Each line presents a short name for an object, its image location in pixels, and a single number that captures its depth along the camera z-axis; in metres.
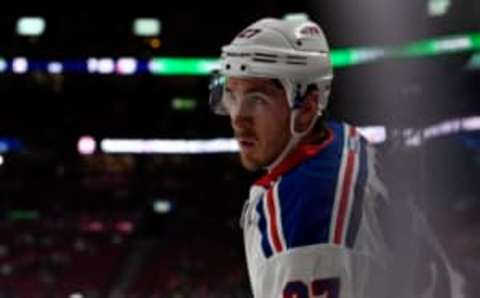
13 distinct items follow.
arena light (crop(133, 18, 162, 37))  18.14
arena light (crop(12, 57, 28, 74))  17.55
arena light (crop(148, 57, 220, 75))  18.25
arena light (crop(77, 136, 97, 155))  17.19
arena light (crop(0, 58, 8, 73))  17.41
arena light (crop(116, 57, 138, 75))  17.73
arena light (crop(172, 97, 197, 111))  18.28
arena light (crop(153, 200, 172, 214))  16.80
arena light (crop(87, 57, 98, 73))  17.77
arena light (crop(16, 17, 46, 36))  17.50
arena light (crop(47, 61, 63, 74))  17.94
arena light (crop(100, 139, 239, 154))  17.62
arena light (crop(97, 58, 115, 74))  17.75
